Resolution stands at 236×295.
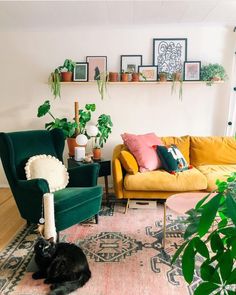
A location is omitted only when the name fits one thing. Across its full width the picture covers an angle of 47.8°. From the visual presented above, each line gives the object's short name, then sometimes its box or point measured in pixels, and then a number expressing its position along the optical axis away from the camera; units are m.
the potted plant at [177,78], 3.58
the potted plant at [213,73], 3.51
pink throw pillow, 3.14
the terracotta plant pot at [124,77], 3.59
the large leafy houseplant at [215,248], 0.52
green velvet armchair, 2.23
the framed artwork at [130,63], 3.69
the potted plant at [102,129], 3.40
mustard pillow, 3.01
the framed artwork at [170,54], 3.64
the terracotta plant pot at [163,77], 3.56
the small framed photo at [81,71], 3.65
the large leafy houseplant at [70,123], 3.38
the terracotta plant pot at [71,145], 3.45
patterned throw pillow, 3.11
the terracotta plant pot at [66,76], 3.58
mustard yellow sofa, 2.95
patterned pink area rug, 1.77
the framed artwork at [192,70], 3.62
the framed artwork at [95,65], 3.69
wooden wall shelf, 3.64
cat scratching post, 2.04
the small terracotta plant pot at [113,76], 3.59
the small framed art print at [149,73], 3.65
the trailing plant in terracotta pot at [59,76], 3.55
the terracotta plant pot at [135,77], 3.59
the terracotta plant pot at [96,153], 3.39
